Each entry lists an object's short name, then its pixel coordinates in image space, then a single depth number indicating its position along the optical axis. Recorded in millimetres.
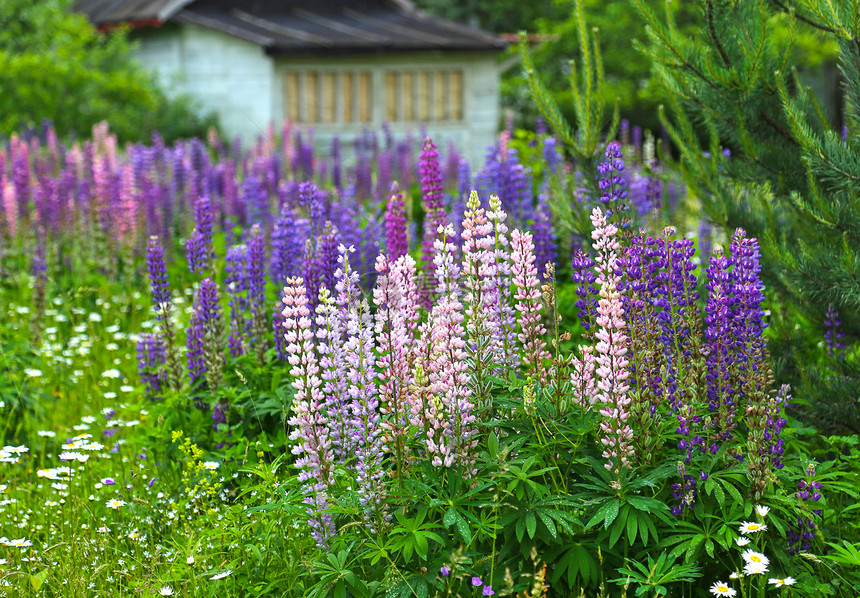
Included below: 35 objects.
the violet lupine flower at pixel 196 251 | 5555
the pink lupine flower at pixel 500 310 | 3791
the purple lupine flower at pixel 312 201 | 5531
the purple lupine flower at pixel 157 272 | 5402
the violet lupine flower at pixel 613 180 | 4297
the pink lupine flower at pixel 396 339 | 3445
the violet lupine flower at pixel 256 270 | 5391
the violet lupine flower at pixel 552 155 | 7235
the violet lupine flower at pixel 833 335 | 4930
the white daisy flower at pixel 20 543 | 4082
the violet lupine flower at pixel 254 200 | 7821
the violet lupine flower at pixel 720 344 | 3676
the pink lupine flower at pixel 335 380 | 3623
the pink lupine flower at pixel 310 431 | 3512
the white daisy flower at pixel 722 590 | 3271
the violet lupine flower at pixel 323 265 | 4945
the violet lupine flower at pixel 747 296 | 3666
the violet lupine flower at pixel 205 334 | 4945
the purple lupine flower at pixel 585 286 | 3770
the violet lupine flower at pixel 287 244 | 5617
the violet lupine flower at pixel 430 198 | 5176
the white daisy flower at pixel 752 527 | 3242
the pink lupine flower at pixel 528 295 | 3650
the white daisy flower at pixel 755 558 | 3273
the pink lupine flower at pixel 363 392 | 3471
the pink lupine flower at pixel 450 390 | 3395
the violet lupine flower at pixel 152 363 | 5402
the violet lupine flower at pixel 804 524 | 3568
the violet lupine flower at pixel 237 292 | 5547
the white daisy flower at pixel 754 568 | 3201
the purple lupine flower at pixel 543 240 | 5754
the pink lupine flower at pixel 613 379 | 3359
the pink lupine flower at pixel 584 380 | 3510
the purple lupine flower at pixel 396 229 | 5055
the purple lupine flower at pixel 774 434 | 3521
